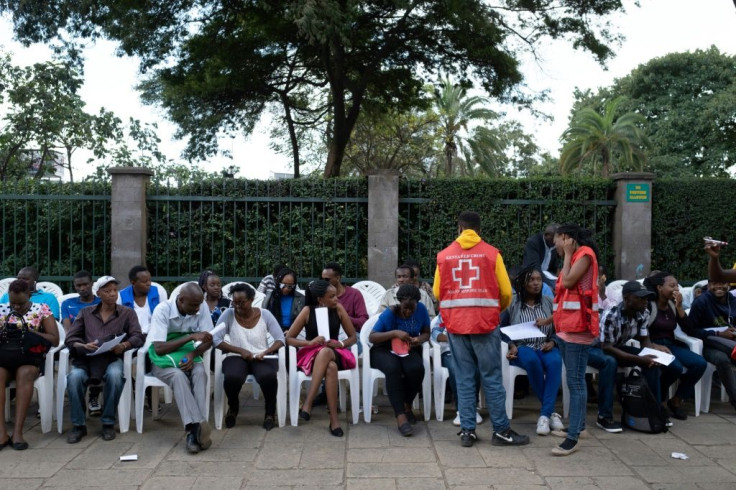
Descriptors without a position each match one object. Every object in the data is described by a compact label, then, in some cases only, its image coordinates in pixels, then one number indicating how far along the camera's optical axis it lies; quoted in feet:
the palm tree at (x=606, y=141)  104.53
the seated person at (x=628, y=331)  19.97
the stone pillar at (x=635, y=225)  32.09
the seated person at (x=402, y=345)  19.83
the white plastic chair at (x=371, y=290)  27.55
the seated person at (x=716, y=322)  21.59
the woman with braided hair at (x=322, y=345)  19.89
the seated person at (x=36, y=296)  22.40
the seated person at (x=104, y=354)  18.66
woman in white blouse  19.80
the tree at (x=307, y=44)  40.57
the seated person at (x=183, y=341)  18.85
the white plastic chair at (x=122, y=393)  19.36
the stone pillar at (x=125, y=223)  30.78
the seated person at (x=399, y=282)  23.15
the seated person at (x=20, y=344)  18.25
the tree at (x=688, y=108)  91.87
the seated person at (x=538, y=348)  19.44
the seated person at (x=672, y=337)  21.15
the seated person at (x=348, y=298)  22.86
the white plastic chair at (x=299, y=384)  19.88
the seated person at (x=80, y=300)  22.26
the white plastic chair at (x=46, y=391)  19.12
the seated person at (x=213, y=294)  23.49
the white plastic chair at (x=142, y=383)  19.30
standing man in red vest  17.62
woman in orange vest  17.12
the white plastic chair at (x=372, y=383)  20.44
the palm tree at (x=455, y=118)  98.17
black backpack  19.13
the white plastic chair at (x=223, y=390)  19.81
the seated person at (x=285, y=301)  23.35
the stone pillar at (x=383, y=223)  31.42
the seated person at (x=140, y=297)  22.81
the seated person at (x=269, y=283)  24.98
